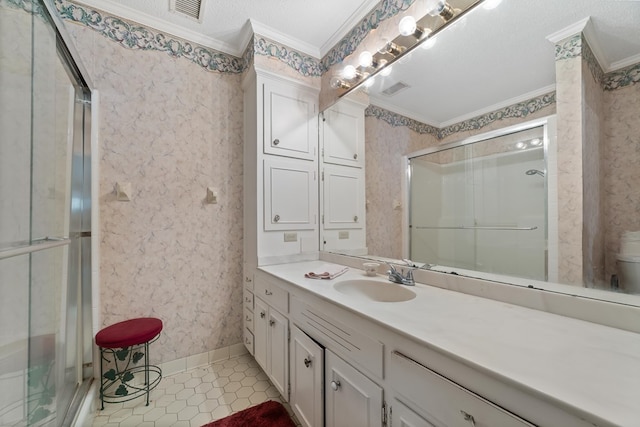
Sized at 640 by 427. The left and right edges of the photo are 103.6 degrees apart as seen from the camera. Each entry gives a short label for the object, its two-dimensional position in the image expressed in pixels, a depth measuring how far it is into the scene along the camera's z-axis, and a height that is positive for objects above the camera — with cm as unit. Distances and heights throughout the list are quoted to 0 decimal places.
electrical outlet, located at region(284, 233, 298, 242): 189 -16
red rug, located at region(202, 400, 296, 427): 131 -109
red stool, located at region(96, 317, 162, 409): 142 -94
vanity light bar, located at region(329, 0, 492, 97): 115 +94
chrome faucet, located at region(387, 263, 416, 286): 125 -31
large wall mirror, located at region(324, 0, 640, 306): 76 +26
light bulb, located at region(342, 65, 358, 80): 169 +97
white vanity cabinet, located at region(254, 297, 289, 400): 136 -76
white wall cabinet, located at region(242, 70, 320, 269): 181 +34
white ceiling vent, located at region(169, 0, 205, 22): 160 +136
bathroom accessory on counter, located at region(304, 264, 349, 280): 138 -34
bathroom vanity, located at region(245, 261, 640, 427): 48 -35
